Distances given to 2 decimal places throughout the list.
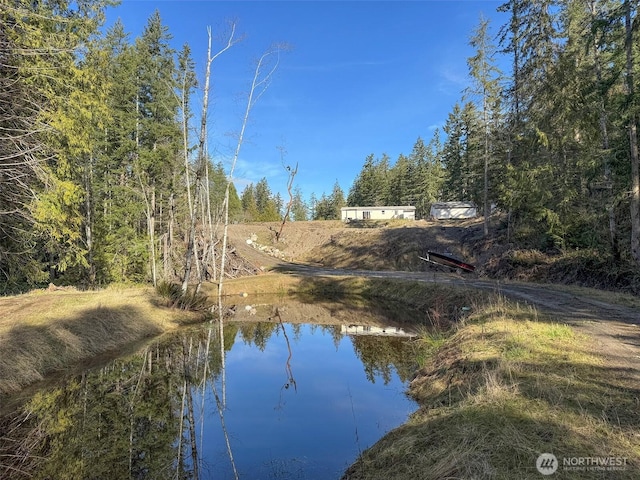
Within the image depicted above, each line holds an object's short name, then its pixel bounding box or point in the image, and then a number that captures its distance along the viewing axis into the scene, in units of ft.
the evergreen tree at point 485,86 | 93.61
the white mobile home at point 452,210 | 156.76
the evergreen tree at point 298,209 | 330.75
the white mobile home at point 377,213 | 184.14
